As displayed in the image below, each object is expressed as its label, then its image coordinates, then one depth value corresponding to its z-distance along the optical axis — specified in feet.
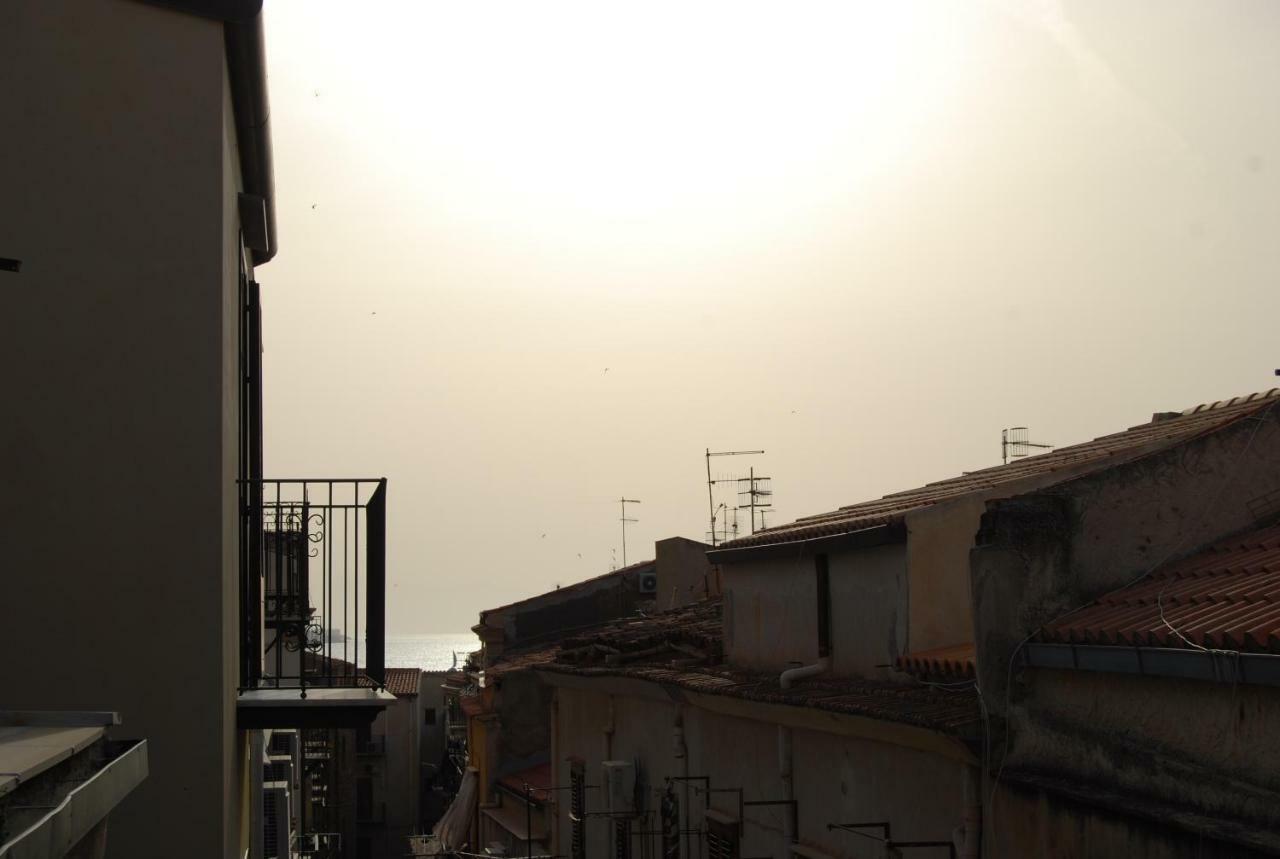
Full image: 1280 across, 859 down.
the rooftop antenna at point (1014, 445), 68.53
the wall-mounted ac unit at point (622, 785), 53.67
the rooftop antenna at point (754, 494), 107.76
